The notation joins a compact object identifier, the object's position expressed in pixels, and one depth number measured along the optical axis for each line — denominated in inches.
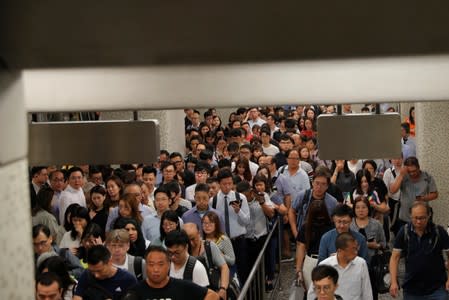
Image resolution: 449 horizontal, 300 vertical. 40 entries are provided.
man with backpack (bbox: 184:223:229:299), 287.7
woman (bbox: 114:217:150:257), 307.7
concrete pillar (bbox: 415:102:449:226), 490.9
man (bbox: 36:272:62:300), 237.6
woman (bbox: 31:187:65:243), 346.0
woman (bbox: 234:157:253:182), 462.3
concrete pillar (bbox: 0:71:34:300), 92.5
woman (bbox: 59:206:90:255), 324.8
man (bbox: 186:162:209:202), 426.0
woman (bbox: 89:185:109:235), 368.5
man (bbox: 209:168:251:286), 364.5
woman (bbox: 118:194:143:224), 347.9
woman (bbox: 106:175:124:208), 382.9
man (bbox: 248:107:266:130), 755.0
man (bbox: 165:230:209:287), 266.8
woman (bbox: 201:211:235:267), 311.4
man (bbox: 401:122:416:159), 553.1
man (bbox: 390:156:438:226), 413.5
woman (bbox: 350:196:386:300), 334.3
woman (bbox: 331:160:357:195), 463.8
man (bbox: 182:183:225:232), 343.6
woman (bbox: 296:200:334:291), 326.3
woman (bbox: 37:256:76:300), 262.9
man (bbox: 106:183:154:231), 354.0
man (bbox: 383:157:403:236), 445.4
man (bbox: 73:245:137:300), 255.4
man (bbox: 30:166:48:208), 440.5
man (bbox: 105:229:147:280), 276.8
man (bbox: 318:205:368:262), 303.3
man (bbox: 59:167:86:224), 404.5
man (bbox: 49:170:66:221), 406.3
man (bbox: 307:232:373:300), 279.6
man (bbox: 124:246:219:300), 240.2
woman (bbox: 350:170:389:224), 410.0
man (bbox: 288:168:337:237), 350.3
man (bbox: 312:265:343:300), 259.3
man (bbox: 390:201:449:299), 299.0
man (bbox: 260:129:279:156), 568.4
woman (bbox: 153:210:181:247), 313.0
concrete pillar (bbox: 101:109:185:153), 614.3
